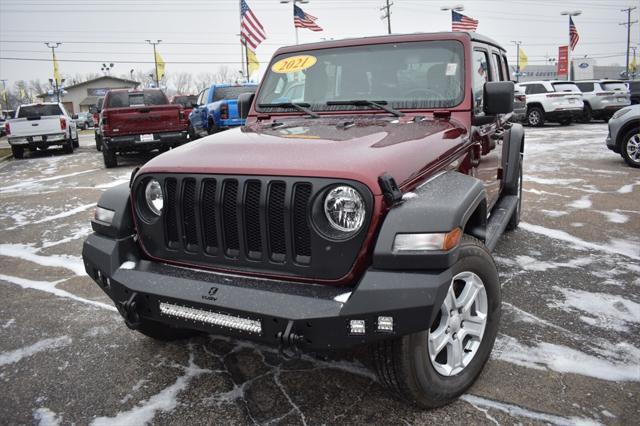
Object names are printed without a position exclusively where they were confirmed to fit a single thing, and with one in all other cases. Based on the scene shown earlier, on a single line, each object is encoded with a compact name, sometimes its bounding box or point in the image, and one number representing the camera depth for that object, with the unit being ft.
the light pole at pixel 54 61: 155.74
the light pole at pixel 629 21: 197.87
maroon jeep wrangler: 7.53
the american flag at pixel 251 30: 74.59
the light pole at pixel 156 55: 139.33
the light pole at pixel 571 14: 111.75
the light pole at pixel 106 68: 254.47
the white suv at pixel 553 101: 62.34
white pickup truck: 52.80
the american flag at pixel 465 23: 62.18
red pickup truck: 39.86
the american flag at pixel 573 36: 108.88
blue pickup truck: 44.52
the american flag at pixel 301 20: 77.22
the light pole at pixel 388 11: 95.75
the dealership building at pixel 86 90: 265.13
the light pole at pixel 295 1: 77.51
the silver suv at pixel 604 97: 63.98
